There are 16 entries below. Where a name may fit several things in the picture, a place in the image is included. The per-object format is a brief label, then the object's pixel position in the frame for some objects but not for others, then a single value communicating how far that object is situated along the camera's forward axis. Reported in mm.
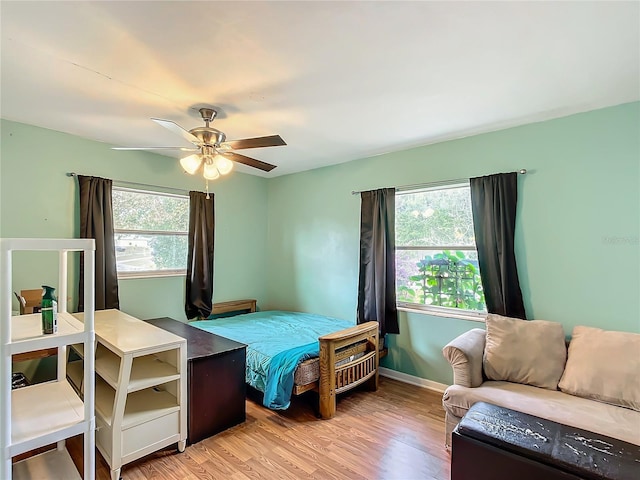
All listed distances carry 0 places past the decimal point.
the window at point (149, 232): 3543
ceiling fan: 2338
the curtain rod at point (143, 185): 3183
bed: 2650
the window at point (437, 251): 3174
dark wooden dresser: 2338
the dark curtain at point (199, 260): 3996
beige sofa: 1940
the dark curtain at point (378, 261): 3498
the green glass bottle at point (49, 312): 1265
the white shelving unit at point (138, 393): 1961
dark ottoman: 1391
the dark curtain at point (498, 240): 2793
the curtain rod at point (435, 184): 3127
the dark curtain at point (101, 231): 3172
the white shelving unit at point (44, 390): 1127
